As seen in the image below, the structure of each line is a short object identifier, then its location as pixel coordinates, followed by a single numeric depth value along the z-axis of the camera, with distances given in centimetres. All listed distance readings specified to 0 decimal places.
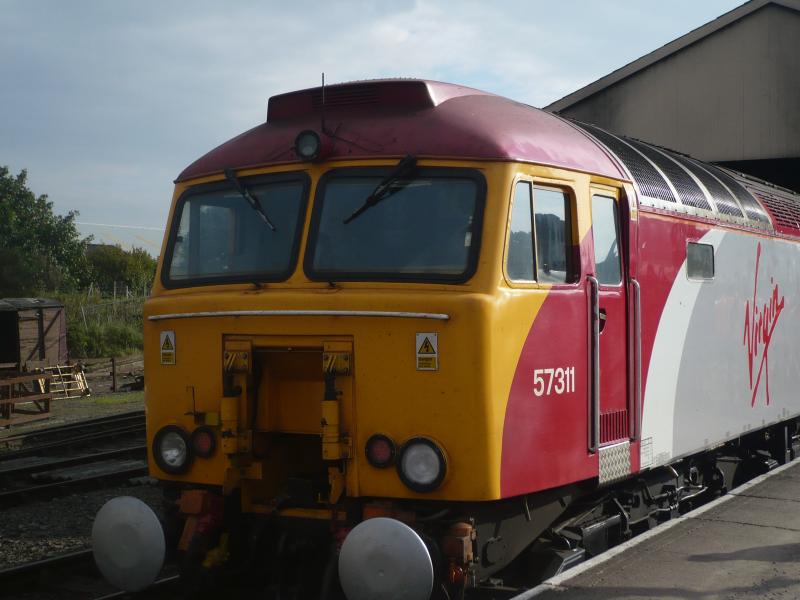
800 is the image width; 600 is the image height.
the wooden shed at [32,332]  2492
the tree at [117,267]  5372
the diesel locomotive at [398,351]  487
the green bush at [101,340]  3331
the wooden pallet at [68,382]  2500
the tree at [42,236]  4434
